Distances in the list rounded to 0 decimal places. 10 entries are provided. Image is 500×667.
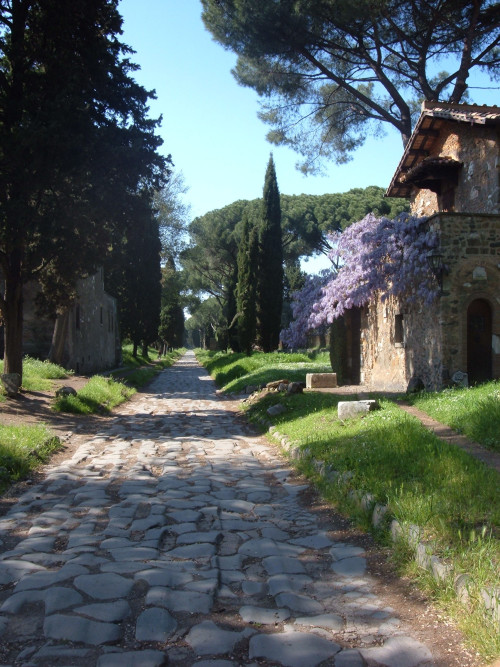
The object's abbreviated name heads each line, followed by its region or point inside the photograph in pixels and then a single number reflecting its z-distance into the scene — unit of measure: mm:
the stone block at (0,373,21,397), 13117
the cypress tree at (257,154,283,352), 30547
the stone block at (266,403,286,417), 11797
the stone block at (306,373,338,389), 15492
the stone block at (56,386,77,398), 13583
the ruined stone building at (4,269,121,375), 20062
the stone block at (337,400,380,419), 9133
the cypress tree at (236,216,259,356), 30156
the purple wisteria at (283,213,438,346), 12445
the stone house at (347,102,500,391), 11719
